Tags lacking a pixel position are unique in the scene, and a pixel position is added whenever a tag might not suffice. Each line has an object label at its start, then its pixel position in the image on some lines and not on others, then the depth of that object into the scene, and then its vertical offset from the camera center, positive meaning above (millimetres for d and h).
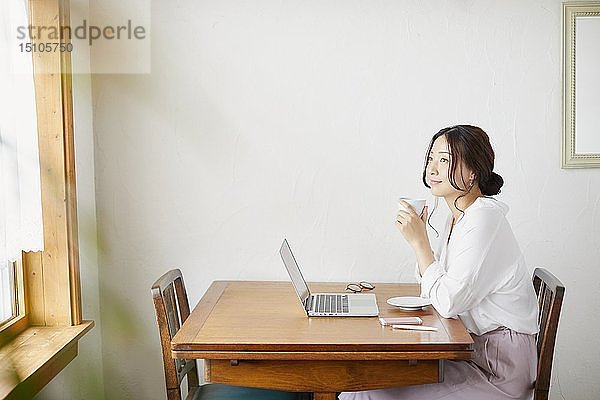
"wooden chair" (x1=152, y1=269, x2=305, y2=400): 2447 -646
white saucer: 2521 -433
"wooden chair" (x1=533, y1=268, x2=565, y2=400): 2346 -509
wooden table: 2125 -497
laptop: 2475 -439
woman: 2318 -357
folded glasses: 2908 -430
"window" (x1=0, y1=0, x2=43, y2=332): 1777 +13
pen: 2274 -458
